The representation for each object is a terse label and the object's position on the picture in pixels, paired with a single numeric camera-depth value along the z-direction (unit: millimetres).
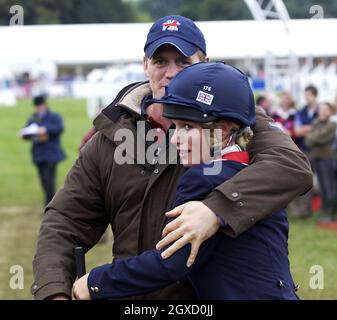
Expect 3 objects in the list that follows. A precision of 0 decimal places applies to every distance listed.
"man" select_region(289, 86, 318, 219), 14148
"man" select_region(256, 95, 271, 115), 15414
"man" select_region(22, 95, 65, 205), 15281
